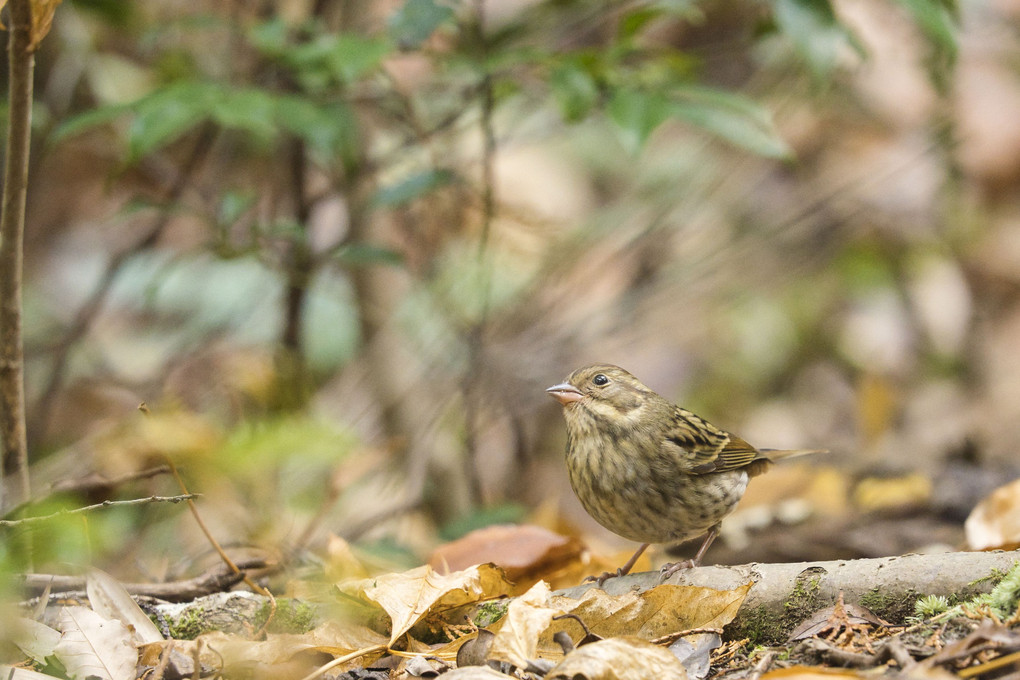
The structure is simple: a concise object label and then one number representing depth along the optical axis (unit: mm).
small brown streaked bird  6910
